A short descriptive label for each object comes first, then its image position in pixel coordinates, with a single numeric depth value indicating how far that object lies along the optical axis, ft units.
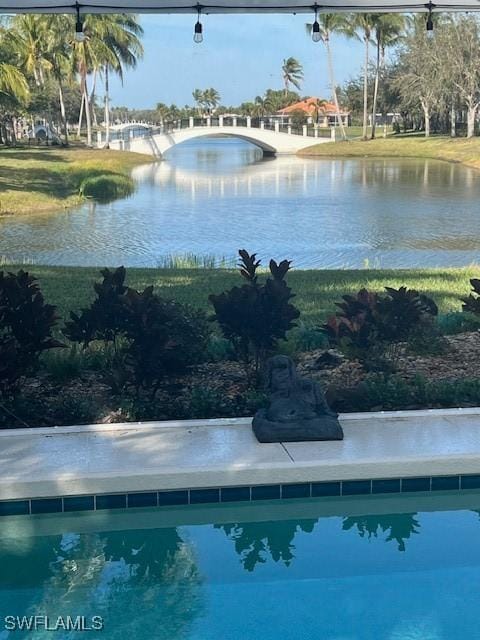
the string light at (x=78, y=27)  15.26
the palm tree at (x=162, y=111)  271.90
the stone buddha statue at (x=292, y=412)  13.60
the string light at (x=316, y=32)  15.38
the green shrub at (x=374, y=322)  16.52
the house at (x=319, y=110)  239.30
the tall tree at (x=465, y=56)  151.23
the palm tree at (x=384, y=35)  182.60
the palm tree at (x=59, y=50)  153.07
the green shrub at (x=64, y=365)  16.52
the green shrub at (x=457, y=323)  20.25
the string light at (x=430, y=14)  15.55
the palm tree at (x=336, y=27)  171.32
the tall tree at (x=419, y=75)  161.22
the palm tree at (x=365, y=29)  179.42
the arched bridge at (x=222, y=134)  152.05
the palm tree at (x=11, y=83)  82.64
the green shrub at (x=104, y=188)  83.97
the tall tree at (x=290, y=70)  306.55
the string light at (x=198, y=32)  15.19
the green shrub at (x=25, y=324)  15.24
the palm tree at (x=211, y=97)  278.54
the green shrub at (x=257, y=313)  15.85
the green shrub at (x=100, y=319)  15.97
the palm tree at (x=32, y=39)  147.13
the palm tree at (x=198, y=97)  283.59
